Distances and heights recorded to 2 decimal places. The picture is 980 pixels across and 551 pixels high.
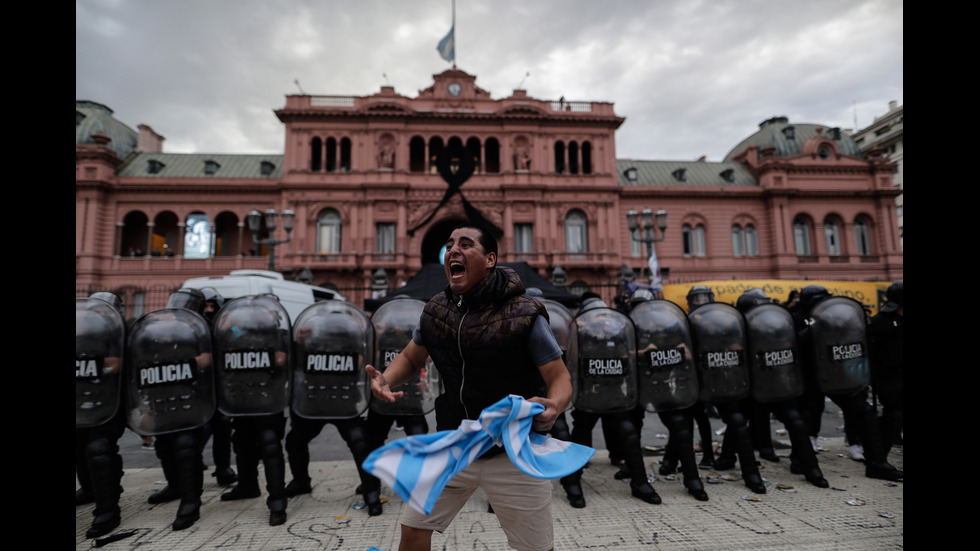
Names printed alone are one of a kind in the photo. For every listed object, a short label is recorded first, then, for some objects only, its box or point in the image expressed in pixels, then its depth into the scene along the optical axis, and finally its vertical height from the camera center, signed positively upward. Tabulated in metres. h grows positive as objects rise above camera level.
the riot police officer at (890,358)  5.19 -0.76
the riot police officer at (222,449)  5.15 -1.60
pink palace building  26.67 +6.03
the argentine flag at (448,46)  30.30 +16.66
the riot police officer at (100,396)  3.89 -0.70
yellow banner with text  16.86 +0.13
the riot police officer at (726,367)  4.85 -0.76
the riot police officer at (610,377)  4.59 -0.79
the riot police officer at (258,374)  4.20 -0.60
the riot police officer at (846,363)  5.09 -0.79
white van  12.81 +0.59
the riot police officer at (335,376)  4.33 -0.66
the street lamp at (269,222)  14.80 +2.72
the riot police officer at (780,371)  4.95 -0.83
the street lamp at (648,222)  15.14 +2.49
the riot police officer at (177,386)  4.03 -0.67
